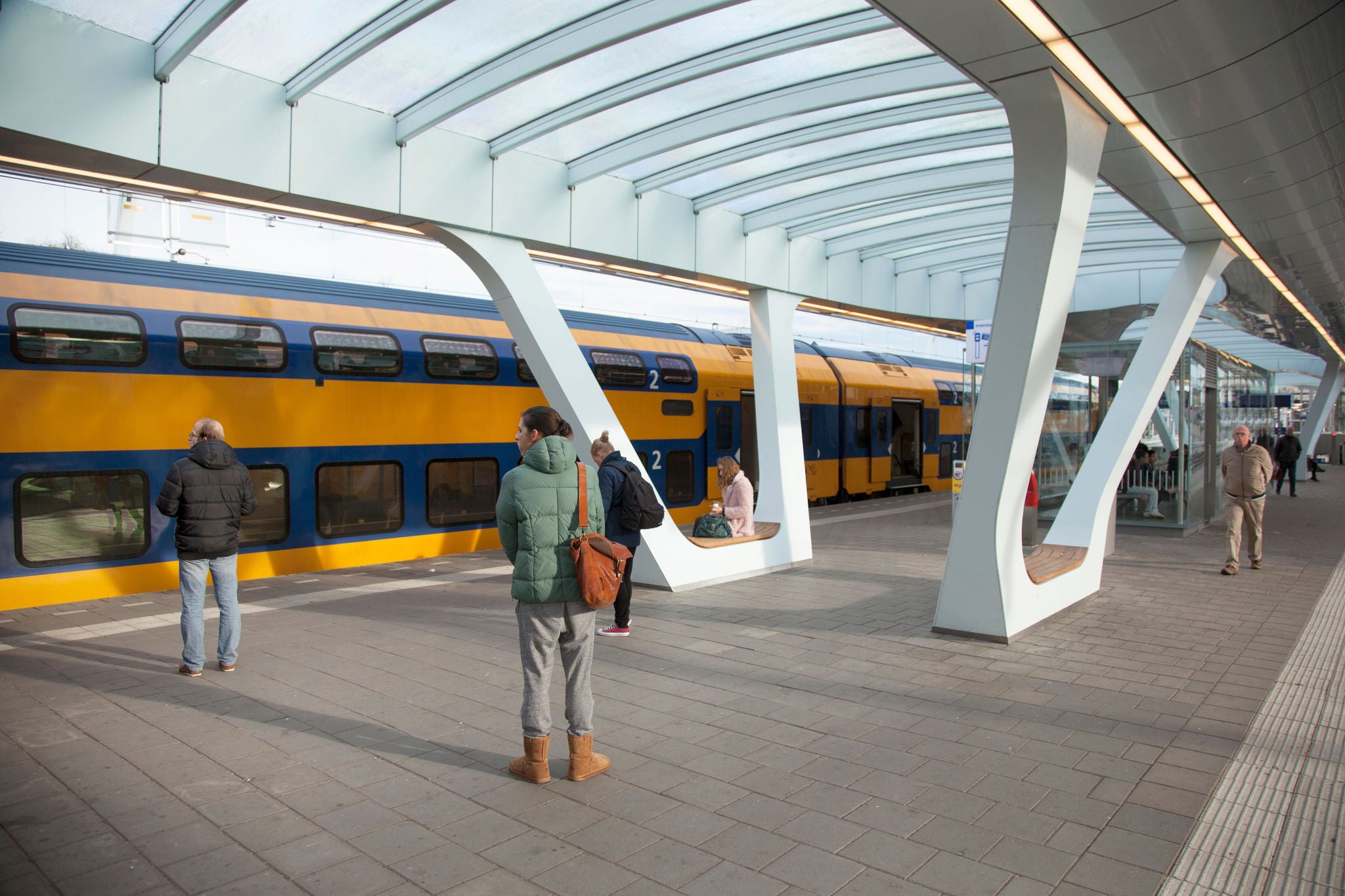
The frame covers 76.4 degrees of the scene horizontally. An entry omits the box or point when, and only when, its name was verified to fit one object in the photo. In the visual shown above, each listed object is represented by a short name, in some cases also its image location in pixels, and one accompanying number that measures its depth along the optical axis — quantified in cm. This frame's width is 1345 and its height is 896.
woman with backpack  687
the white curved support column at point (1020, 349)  586
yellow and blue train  784
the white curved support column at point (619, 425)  794
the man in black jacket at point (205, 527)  582
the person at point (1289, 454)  1930
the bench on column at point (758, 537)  927
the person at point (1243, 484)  959
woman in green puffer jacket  395
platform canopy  508
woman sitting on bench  962
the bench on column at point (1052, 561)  748
